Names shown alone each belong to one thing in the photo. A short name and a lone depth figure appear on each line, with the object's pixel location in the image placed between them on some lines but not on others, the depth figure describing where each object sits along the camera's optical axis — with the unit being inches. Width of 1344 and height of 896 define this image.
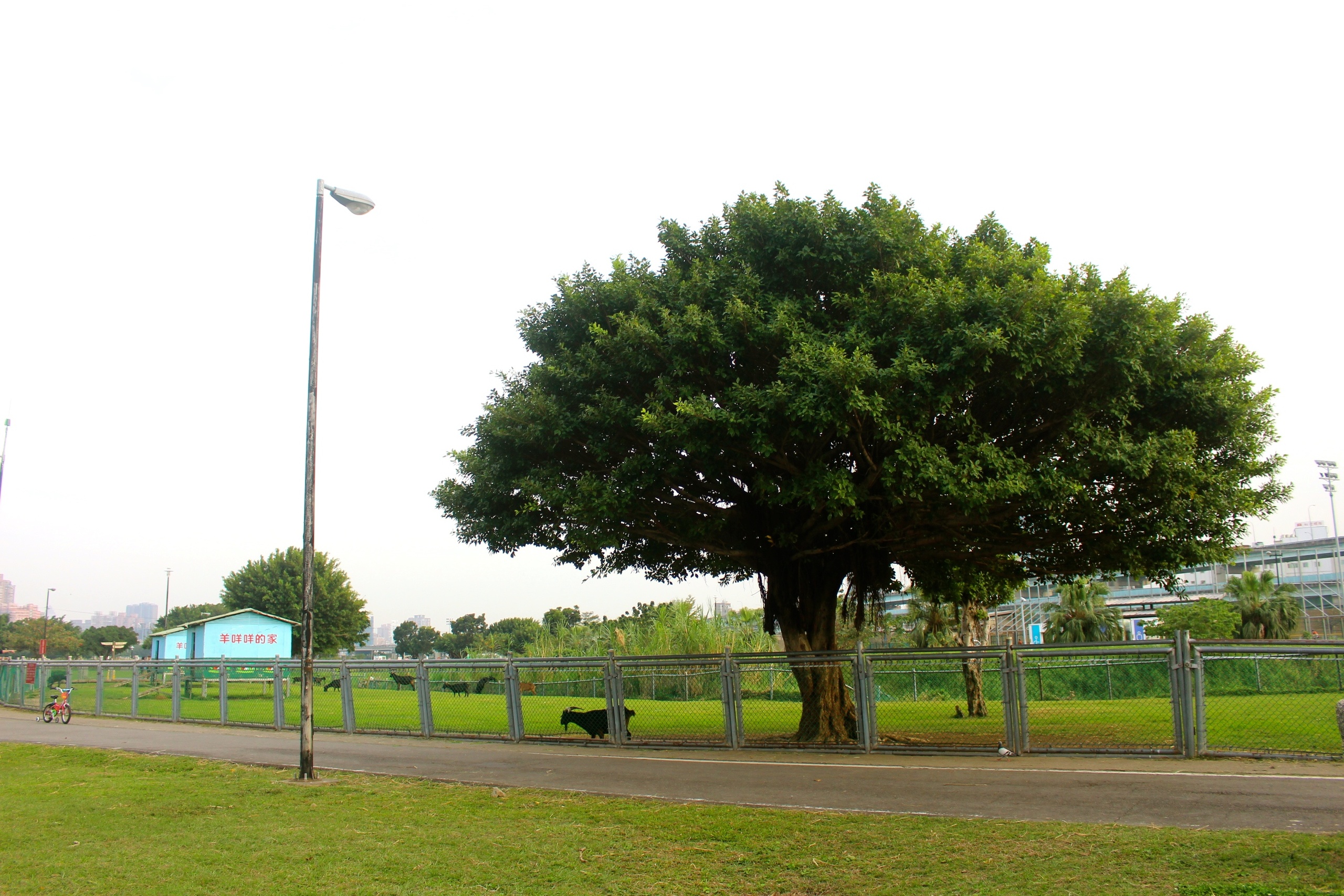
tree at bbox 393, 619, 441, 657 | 4790.8
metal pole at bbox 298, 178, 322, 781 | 506.9
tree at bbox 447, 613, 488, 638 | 4704.7
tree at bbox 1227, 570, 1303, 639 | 1647.4
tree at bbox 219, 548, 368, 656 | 2701.8
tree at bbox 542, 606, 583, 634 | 3777.3
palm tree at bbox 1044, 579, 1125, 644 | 1711.4
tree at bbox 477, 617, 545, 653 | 3474.4
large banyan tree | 505.0
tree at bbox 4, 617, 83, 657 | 3444.9
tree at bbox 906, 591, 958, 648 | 1061.8
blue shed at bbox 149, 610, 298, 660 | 1409.9
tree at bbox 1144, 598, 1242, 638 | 1609.3
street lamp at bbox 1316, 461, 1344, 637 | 2265.0
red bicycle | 954.1
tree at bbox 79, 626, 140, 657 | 3898.1
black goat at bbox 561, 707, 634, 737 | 676.7
